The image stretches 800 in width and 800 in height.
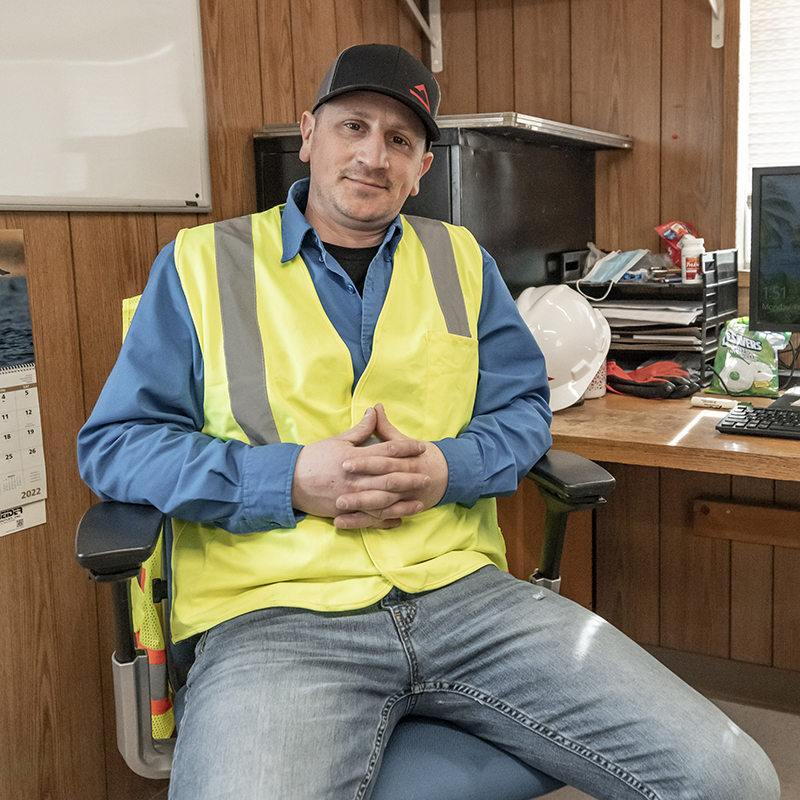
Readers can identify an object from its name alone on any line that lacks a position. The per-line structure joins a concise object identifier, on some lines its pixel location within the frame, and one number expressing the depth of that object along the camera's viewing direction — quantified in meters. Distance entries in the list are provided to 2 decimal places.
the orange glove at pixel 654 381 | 1.90
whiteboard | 1.41
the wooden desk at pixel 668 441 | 1.46
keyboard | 1.54
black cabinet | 1.77
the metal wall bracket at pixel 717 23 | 2.16
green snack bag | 1.89
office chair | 1.03
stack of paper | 1.98
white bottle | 2.07
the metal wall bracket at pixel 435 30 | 2.48
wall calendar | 1.44
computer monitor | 1.75
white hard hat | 1.84
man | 1.04
